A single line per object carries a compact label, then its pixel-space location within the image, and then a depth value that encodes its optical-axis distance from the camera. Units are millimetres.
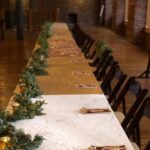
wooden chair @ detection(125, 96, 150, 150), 2854
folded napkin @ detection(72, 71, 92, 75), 4383
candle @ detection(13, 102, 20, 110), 2629
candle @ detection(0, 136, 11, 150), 1923
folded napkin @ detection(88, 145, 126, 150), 2111
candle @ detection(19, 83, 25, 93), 3197
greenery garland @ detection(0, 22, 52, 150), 2008
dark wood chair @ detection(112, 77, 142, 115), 3373
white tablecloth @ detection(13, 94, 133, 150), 2242
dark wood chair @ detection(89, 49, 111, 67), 5316
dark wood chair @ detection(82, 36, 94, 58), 7532
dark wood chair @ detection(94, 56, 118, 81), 4984
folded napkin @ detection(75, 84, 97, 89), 3691
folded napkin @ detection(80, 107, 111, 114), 2814
